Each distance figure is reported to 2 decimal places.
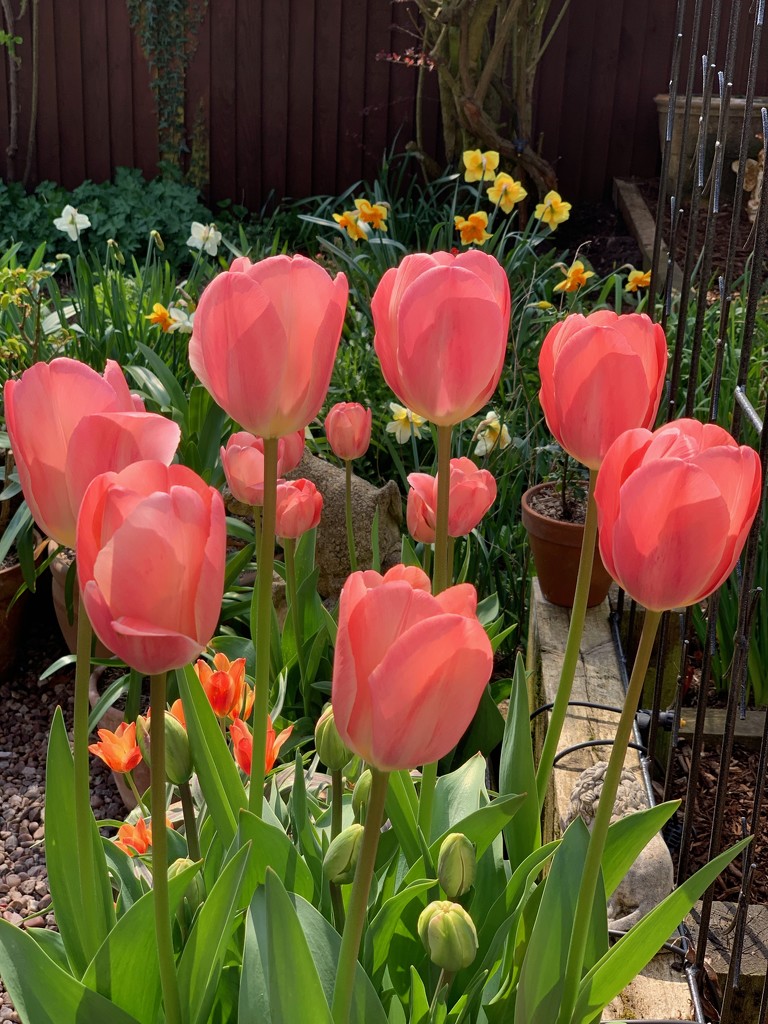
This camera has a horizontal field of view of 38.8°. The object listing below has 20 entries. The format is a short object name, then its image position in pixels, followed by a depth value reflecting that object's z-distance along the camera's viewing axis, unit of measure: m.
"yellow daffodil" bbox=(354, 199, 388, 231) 3.49
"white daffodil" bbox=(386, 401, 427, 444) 2.60
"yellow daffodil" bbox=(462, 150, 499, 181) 3.68
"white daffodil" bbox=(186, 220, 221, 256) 3.42
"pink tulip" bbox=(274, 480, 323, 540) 1.46
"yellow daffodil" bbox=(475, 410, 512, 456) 2.38
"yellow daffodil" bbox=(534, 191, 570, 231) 3.57
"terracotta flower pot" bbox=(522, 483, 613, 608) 2.21
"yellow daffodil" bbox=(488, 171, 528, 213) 3.48
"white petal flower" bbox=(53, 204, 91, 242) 3.58
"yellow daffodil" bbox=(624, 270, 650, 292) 3.18
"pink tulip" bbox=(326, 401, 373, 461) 1.51
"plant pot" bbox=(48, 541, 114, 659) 2.76
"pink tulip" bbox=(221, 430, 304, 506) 1.33
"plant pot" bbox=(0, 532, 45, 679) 3.02
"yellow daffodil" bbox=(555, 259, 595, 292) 2.93
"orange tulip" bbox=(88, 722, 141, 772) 1.21
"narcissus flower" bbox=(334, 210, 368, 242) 3.43
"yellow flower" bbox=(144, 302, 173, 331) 2.93
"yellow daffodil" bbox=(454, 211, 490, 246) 3.11
